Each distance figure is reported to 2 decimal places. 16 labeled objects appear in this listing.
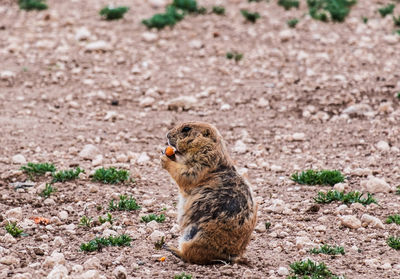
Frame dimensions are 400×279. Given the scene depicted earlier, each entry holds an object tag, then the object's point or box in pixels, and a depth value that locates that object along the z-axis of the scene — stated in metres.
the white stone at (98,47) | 23.87
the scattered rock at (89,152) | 16.92
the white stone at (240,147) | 17.83
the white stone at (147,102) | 20.47
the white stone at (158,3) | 28.40
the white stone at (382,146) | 17.37
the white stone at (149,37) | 24.83
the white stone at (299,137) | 18.41
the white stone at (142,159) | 16.84
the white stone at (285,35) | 25.08
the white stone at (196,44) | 24.39
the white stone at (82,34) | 24.66
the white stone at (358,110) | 19.62
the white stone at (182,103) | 20.36
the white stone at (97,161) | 16.39
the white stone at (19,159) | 16.24
